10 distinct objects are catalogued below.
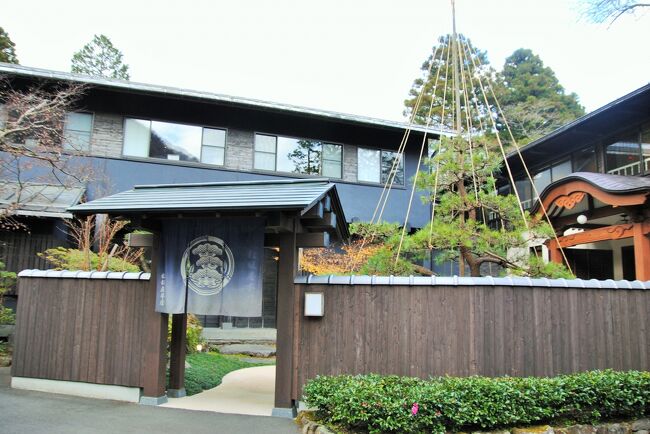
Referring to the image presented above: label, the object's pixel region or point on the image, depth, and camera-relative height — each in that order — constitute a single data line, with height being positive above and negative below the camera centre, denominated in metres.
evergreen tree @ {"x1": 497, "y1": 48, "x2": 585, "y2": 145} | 33.06 +13.00
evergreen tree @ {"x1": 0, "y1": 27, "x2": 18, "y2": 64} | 26.18 +11.71
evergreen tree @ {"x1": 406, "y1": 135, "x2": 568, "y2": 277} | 8.38 +1.18
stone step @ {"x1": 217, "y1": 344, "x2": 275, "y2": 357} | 16.48 -2.25
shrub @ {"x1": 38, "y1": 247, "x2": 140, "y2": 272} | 12.06 +0.38
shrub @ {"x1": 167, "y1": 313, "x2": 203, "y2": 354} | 14.29 -1.56
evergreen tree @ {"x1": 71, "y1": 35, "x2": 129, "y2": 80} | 35.47 +15.05
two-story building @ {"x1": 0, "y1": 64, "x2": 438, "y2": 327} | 15.49 +4.65
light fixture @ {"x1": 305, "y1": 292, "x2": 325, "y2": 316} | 7.60 -0.33
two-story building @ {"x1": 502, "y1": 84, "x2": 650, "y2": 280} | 12.18 +2.63
